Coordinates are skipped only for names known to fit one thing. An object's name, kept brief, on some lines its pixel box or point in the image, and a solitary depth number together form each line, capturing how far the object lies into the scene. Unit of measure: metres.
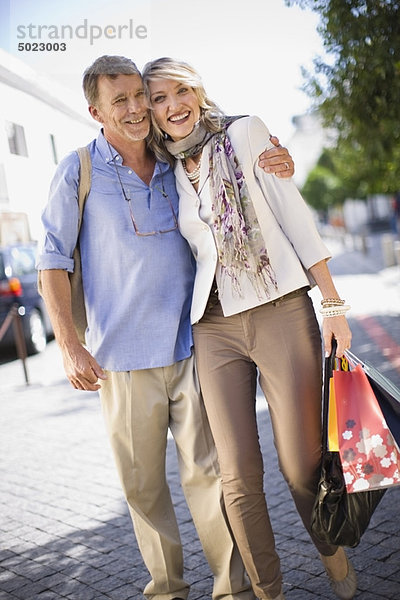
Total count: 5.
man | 3.11
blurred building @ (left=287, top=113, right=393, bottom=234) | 48.45
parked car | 12.22
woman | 3.00
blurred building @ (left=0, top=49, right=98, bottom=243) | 7.02
